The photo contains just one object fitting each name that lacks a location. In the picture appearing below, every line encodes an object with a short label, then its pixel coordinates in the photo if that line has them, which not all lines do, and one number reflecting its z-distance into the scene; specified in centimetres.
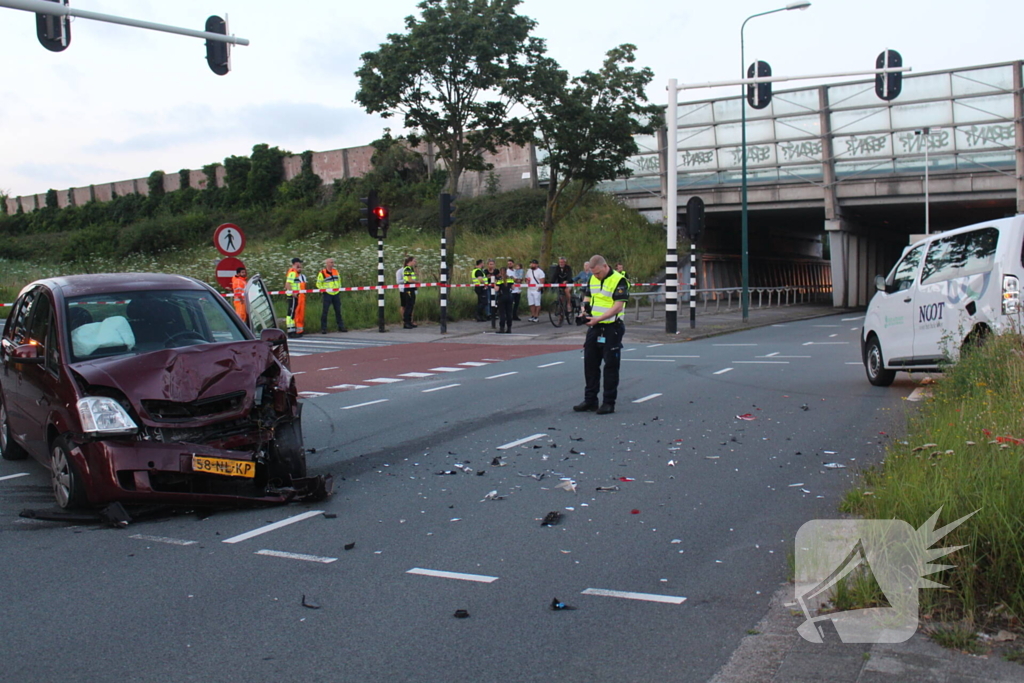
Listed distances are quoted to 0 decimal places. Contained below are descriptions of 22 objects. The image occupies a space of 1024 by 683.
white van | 998
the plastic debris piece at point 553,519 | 604
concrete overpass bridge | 3909
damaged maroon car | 615
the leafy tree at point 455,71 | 2669
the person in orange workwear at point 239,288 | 1799
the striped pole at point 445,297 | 2374
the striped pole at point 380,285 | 2384
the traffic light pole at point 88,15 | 1379
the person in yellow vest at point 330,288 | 2380
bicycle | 2694
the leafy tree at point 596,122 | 3098
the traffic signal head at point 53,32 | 1426
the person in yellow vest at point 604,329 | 1059
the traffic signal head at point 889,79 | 1936
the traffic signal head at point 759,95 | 2106
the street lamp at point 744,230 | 3065
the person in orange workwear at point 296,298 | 2300
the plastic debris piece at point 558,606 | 450
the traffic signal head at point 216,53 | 1677
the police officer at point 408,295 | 2497
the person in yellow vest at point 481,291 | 2642
